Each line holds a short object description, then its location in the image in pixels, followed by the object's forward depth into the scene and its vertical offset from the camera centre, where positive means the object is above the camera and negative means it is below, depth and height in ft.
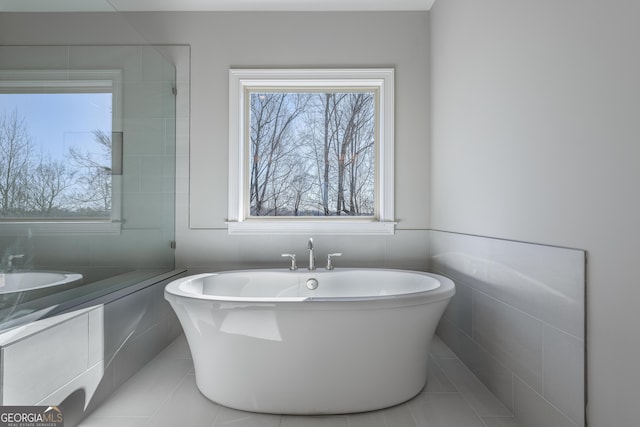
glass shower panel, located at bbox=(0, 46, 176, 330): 4.87 +0.63
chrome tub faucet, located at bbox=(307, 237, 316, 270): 8.49 -0.98
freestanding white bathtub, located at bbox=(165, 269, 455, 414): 5.27 -2.00
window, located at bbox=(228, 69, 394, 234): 9.77 +1.59
